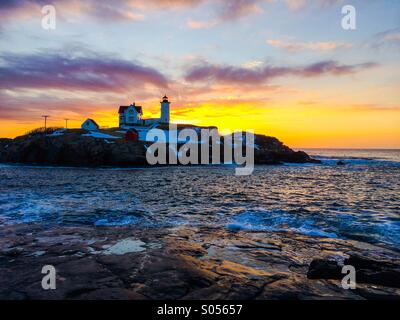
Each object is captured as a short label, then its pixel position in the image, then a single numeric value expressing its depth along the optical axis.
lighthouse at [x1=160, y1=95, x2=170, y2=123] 111.38
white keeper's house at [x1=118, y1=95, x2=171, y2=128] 102.50
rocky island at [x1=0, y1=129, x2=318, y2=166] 66.56
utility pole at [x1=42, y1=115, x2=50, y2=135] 92.24
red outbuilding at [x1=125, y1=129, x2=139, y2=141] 78.50
